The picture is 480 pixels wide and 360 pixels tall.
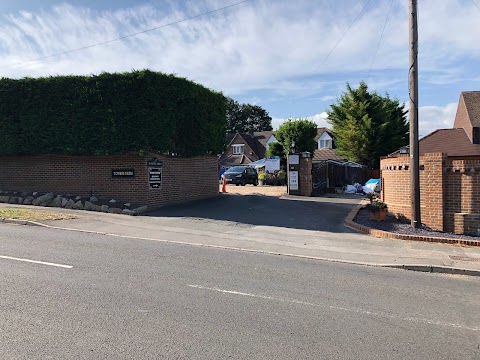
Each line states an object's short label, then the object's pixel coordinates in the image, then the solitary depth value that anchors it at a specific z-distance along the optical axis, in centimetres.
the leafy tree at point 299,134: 3412
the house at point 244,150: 5687
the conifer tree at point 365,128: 4088
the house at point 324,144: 5106
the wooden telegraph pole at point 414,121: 1184
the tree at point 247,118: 9216
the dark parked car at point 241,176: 3425
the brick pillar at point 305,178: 2359
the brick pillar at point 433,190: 1182
